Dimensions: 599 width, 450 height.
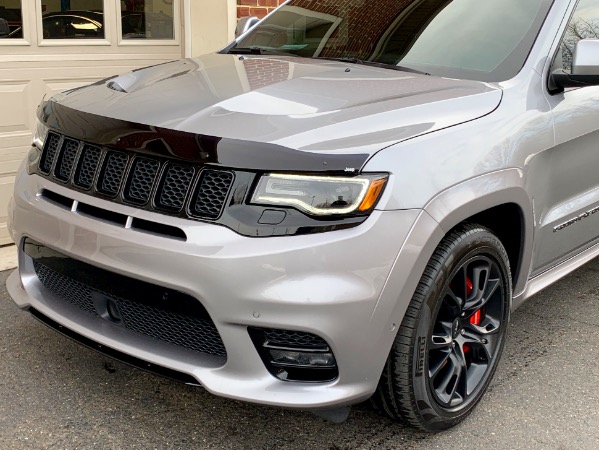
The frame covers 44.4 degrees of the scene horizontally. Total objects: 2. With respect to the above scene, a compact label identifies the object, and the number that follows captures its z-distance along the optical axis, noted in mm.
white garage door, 4941
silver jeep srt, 2234
